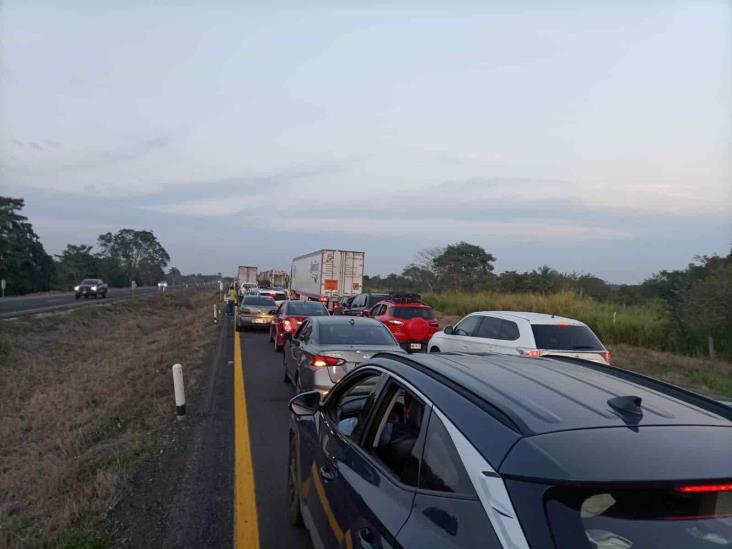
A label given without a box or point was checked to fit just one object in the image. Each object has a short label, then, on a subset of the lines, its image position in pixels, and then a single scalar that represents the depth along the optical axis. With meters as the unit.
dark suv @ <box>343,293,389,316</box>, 23.52
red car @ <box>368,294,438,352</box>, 17.19
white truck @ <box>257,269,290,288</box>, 60.71
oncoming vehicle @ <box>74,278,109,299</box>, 53.75
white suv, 10.68
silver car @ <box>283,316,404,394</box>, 8.77
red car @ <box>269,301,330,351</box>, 16.88
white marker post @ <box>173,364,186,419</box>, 9.13
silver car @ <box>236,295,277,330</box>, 25.23
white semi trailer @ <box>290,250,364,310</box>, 35.86
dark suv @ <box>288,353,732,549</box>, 2.08
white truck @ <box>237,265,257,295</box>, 66.00
